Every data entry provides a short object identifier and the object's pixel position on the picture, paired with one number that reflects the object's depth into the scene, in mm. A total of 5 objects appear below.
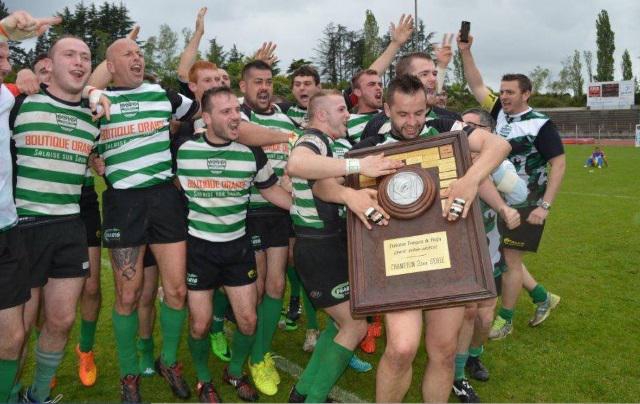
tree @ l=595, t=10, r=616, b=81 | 79188
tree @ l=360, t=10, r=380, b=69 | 81688
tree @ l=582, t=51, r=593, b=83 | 84938
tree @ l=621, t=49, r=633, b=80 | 80625
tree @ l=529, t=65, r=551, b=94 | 85938
